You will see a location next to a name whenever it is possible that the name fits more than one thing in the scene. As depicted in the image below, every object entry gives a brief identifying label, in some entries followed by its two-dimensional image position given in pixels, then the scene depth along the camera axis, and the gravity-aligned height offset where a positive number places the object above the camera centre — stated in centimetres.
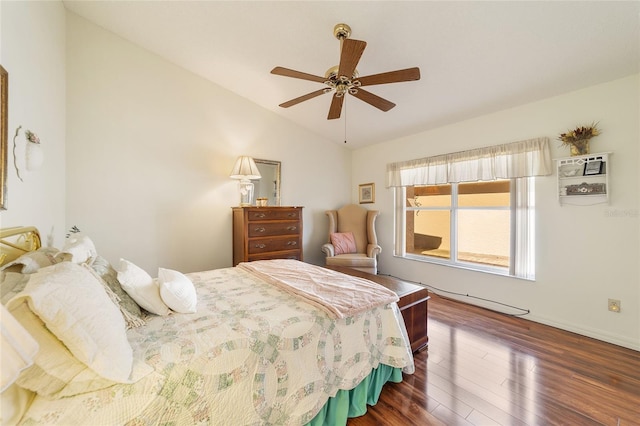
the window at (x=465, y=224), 297 -15
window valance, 271 +60
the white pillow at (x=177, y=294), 137 -45
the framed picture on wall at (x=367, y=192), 447 +36
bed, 82 -57
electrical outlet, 230 -84
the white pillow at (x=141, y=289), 132 -41
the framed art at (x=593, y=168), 235 +42
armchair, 371 -42
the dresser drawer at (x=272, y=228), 315 -20
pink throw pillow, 402 -47
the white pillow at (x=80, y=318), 79 -35
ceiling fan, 161 +99
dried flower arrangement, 238 +72
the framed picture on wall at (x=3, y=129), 131 +44
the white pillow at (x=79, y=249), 135 -20
